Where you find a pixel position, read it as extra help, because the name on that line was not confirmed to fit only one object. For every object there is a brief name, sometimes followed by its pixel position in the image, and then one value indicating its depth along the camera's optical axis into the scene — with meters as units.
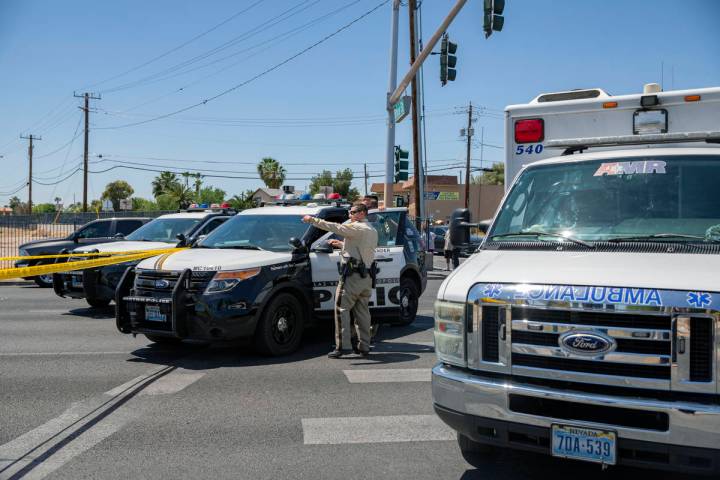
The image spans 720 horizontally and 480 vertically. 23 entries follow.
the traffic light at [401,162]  21.20
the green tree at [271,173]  82.32
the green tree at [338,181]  97.89
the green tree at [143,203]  100.23
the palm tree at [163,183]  99.25
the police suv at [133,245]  11.06
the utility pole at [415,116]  26.09
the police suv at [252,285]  7.63
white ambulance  3.44
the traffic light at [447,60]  16.47
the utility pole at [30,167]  68.66
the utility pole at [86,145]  51.38
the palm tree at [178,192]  94.62
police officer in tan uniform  8.06
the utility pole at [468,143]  51.90
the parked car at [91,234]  16.12
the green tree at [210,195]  88.63
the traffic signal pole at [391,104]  19.14
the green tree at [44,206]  122.20
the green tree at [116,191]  109.94
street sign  18.01
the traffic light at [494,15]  13.16
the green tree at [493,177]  99.75
